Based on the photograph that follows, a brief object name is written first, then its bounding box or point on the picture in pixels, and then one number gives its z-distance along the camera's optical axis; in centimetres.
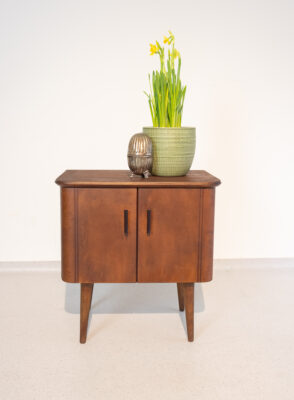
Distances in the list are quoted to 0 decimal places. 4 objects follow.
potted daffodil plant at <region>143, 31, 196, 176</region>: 224
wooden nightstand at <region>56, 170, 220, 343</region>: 209
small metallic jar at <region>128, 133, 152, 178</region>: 219
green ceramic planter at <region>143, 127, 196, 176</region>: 224
